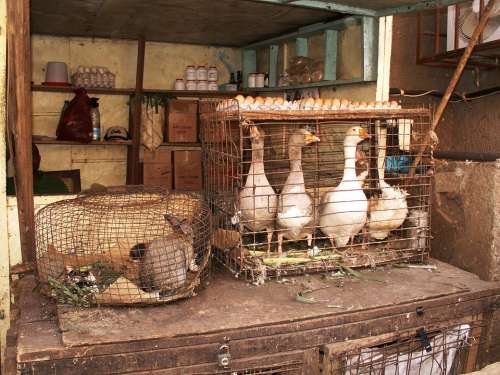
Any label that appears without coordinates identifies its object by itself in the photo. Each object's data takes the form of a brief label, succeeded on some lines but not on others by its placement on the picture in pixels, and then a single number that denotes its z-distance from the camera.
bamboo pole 3.21
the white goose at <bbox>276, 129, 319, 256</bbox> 2.86
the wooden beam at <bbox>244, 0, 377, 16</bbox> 3.26
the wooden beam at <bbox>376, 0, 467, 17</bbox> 3.25
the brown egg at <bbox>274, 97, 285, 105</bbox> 2.85
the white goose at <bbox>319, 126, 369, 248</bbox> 2.90
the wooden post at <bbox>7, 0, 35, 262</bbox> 2.75
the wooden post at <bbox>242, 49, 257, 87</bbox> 6.84
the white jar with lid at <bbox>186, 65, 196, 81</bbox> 6.85
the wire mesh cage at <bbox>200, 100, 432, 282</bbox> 2.77
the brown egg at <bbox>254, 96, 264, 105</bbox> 2.76
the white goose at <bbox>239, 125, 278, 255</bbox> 2.92
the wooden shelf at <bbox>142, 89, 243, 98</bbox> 6.70
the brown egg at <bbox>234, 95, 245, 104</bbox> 2.69
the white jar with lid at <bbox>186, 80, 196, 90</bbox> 6.85
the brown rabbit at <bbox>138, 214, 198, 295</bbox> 2.39
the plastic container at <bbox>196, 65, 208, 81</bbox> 6.87
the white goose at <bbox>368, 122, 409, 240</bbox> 3.05
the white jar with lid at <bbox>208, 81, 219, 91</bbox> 6.92
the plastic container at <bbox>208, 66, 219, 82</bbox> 6.93
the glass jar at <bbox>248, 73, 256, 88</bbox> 6.27
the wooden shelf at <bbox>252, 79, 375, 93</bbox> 3.99
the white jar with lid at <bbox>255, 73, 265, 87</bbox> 6.21
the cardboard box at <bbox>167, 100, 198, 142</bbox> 6.66
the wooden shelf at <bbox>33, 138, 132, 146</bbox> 6.19
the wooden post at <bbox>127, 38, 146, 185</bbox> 6.42
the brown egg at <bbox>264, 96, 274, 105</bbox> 2.80
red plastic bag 6.17
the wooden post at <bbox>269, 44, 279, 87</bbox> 5.93
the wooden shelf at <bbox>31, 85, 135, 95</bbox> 6.25
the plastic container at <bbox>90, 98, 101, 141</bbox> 6.50
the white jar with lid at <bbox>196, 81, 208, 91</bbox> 6.89
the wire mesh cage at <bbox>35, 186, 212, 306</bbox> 2.32
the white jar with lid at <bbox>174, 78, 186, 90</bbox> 6.79
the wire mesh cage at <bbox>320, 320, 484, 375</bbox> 2.31
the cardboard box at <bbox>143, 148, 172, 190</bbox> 6.53
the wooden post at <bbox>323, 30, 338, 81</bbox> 4.46
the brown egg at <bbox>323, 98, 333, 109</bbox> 2.94
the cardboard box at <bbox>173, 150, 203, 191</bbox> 6.63
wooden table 1.96
